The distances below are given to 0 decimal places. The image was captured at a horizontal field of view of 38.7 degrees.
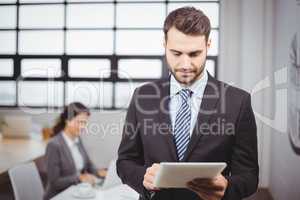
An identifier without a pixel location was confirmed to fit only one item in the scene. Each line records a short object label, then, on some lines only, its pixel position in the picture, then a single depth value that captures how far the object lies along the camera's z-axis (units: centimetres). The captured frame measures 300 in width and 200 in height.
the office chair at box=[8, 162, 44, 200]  224
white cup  218
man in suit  153
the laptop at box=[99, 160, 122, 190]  199
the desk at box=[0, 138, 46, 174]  244
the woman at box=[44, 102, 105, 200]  236
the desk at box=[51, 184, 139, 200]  205
